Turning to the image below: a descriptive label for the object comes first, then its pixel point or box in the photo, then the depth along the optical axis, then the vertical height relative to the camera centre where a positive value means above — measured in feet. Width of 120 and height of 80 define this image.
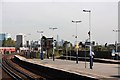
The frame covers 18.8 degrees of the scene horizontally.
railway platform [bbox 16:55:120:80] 81.70 -7.91
